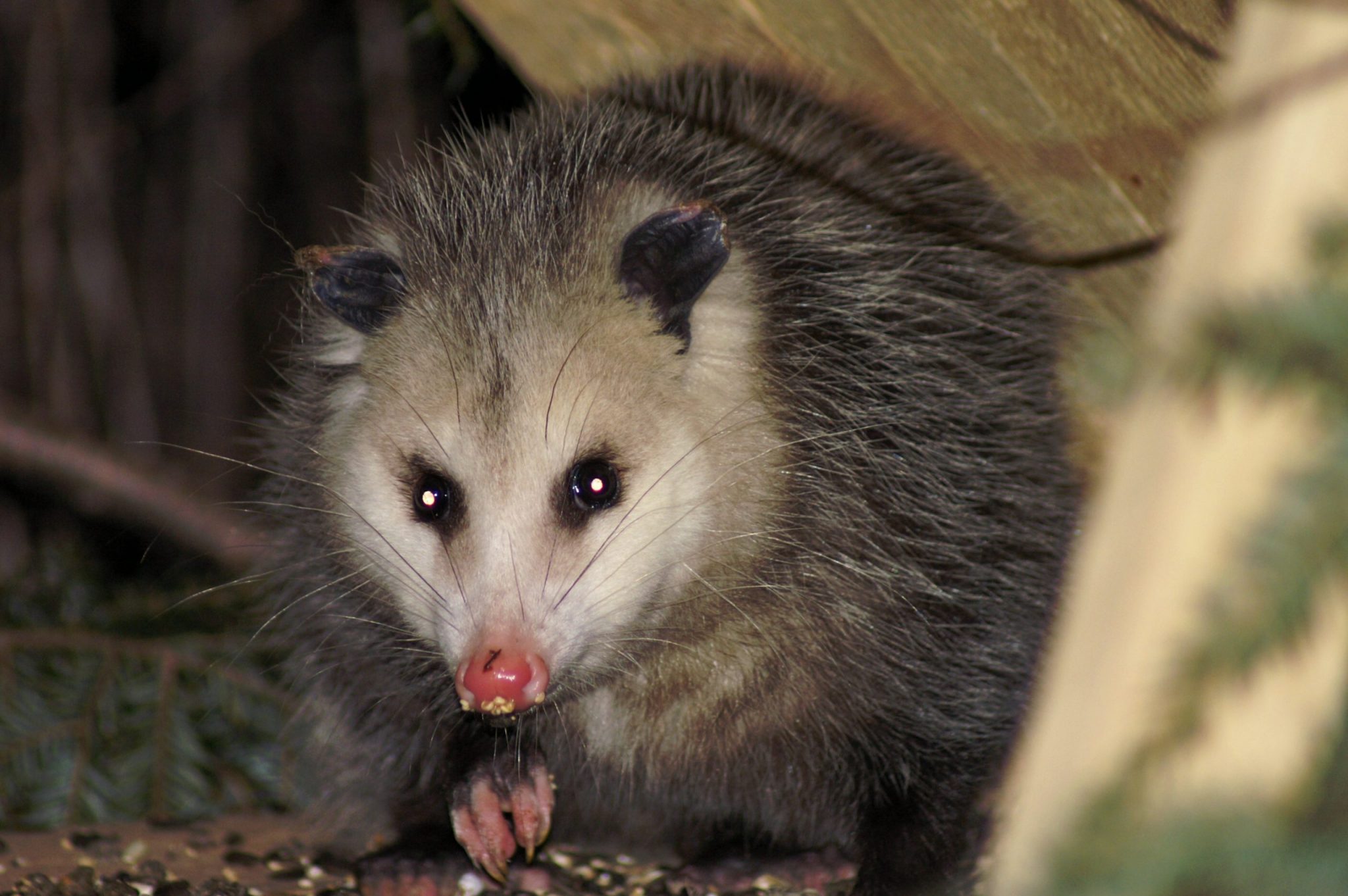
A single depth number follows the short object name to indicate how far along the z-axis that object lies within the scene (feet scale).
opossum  9.30
